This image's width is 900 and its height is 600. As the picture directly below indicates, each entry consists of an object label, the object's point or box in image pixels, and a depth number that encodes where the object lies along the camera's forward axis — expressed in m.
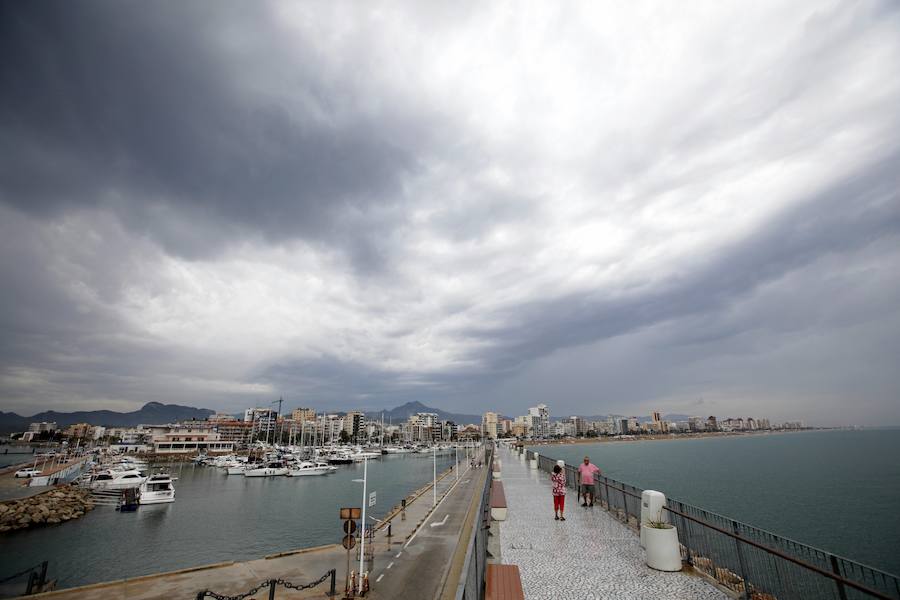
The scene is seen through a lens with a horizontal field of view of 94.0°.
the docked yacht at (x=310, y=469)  74.31
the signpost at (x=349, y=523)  14.09
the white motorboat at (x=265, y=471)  72.75
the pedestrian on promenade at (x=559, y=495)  13.20
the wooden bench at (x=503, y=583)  6.60
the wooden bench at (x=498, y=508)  13.15
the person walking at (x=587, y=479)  15.28
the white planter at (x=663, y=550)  8.86
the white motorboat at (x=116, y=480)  55.59
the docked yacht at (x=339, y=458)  97.62
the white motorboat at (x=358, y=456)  106.26
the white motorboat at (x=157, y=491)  46.60
